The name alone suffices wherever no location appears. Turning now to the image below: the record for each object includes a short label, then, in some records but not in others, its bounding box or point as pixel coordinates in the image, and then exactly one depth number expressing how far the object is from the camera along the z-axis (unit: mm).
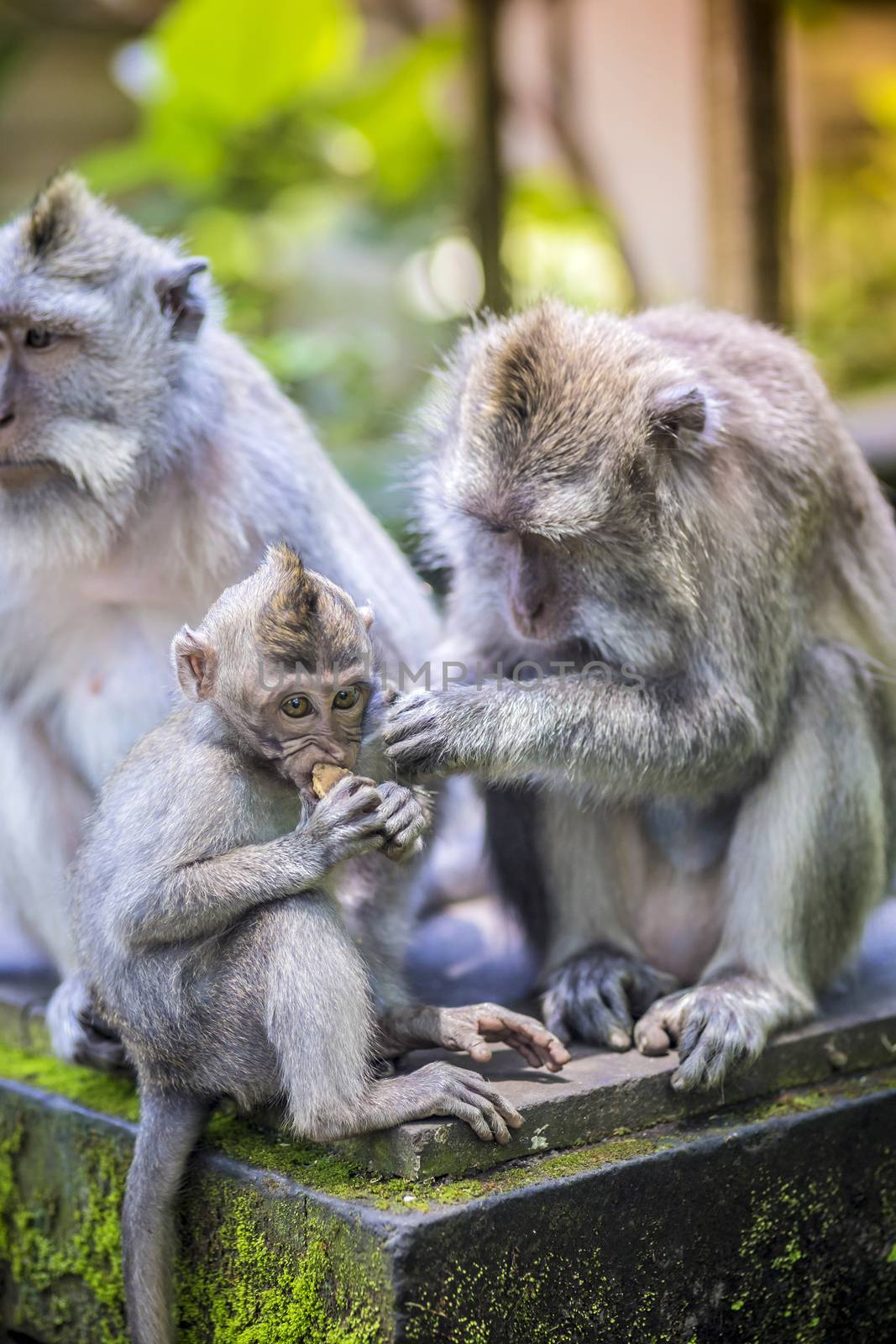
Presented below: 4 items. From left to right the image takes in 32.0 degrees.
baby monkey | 3295
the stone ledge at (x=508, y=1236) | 3332
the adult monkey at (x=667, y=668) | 3955
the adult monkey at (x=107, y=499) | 4363
